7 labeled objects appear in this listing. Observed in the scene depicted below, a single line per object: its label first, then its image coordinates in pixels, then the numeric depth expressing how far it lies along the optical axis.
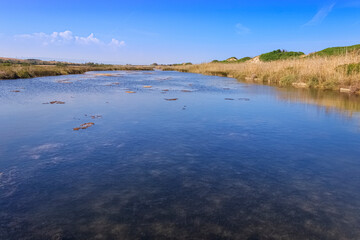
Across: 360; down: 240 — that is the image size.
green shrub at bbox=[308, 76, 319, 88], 19.91
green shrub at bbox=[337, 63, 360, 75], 17.52
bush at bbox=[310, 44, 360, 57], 46.47
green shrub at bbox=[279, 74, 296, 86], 22.14
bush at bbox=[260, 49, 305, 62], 59.90
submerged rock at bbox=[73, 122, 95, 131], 7.80
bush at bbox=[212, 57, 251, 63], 77.38
